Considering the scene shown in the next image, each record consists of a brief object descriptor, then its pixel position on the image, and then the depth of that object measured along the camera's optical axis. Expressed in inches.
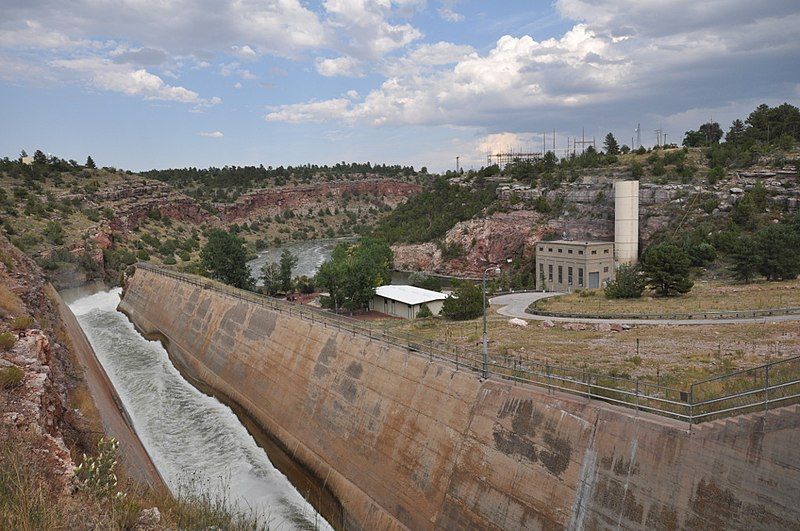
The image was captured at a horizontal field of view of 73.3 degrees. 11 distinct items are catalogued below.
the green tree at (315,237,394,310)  1948.6
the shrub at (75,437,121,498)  437.7
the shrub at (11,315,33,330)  859.4
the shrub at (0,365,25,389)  649.6
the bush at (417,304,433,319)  1825.8
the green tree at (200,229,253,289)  2445.9
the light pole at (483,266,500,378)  738.2
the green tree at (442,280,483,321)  1642.5
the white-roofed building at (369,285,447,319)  1879.9
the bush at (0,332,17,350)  761.0
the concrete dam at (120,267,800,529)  479.5
